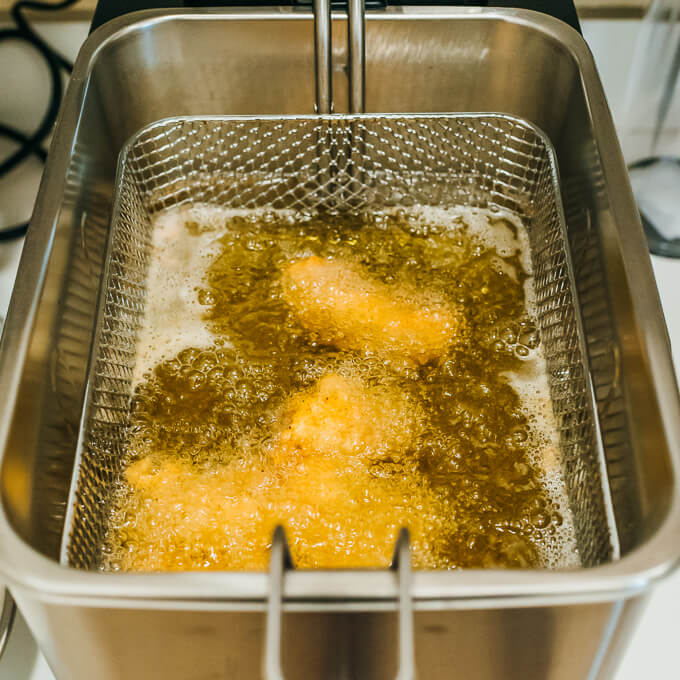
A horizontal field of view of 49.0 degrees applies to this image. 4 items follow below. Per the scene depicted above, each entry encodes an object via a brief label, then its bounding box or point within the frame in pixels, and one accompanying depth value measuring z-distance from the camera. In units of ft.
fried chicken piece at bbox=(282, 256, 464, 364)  2.61
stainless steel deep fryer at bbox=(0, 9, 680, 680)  1.50
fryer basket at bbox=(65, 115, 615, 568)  2.37
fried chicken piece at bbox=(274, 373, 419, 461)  2.35
